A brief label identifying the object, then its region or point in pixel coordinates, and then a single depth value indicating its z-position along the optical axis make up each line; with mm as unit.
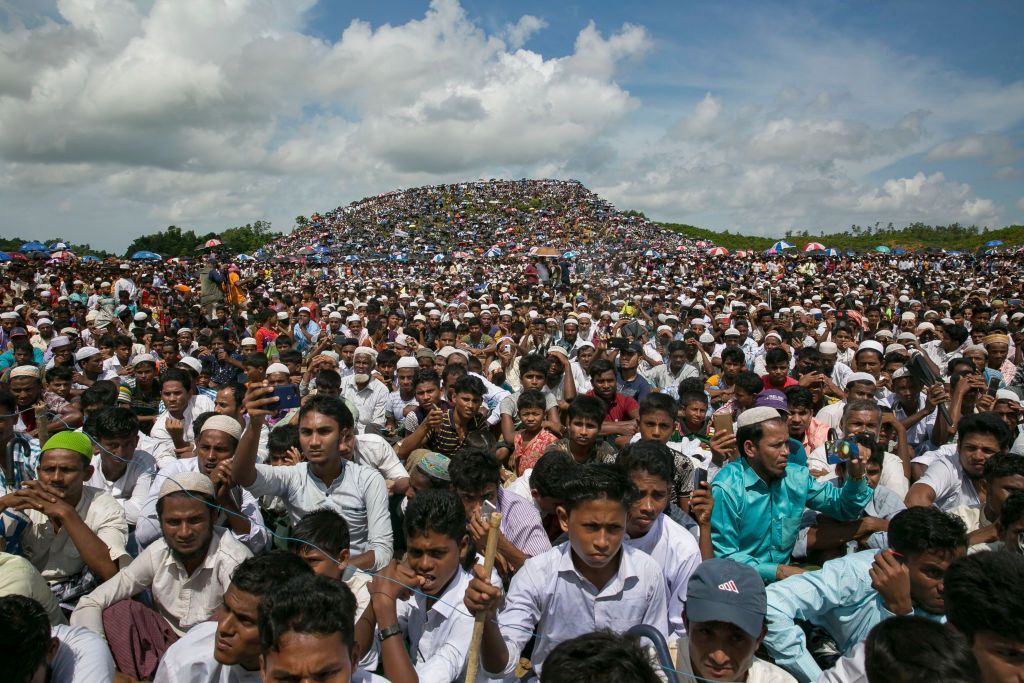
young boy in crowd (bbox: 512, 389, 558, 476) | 4625
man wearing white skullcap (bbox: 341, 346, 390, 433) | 6383
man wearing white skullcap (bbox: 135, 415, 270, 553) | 3186
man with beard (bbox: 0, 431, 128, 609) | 2904
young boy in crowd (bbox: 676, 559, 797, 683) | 2135
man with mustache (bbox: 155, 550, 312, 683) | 2289
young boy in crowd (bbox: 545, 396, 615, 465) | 4328
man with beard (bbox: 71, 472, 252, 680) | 2748
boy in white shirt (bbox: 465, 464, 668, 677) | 2529
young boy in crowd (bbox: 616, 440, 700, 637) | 2898
